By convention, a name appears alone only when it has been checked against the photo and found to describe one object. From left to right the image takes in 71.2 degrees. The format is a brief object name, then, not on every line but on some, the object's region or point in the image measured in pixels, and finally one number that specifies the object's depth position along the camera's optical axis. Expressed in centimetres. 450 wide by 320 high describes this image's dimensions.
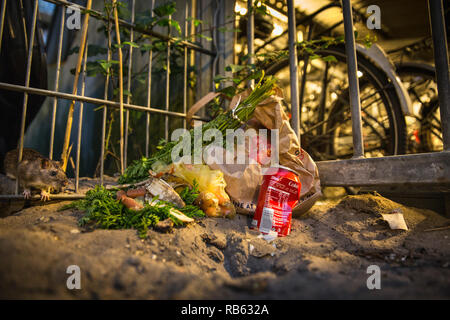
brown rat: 54
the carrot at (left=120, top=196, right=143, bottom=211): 44
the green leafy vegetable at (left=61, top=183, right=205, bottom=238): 42
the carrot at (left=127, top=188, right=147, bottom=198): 48
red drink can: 49
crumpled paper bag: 53
